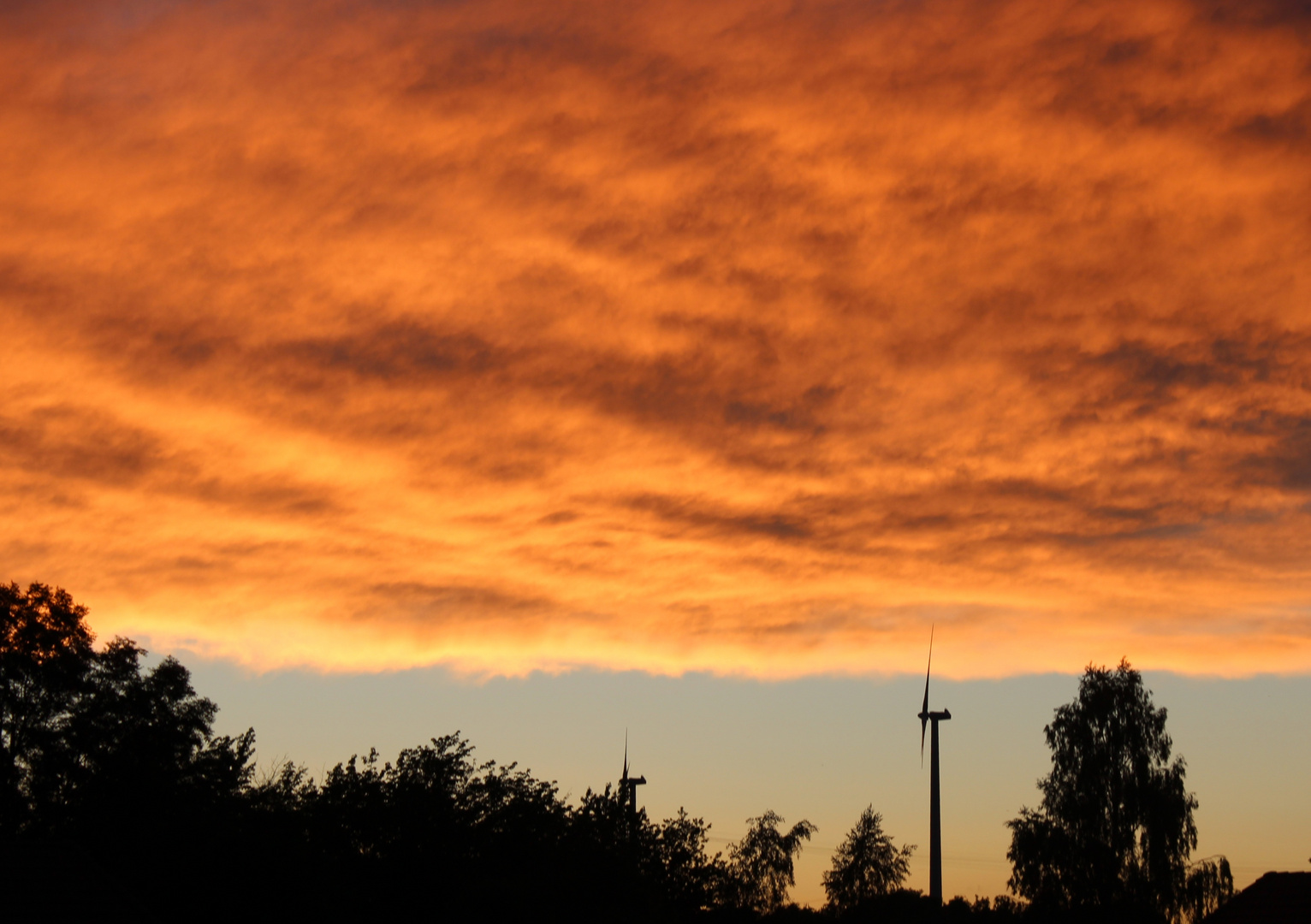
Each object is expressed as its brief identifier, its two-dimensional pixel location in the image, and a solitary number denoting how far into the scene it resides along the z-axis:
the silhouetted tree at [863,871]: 92.56
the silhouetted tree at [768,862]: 86.88
